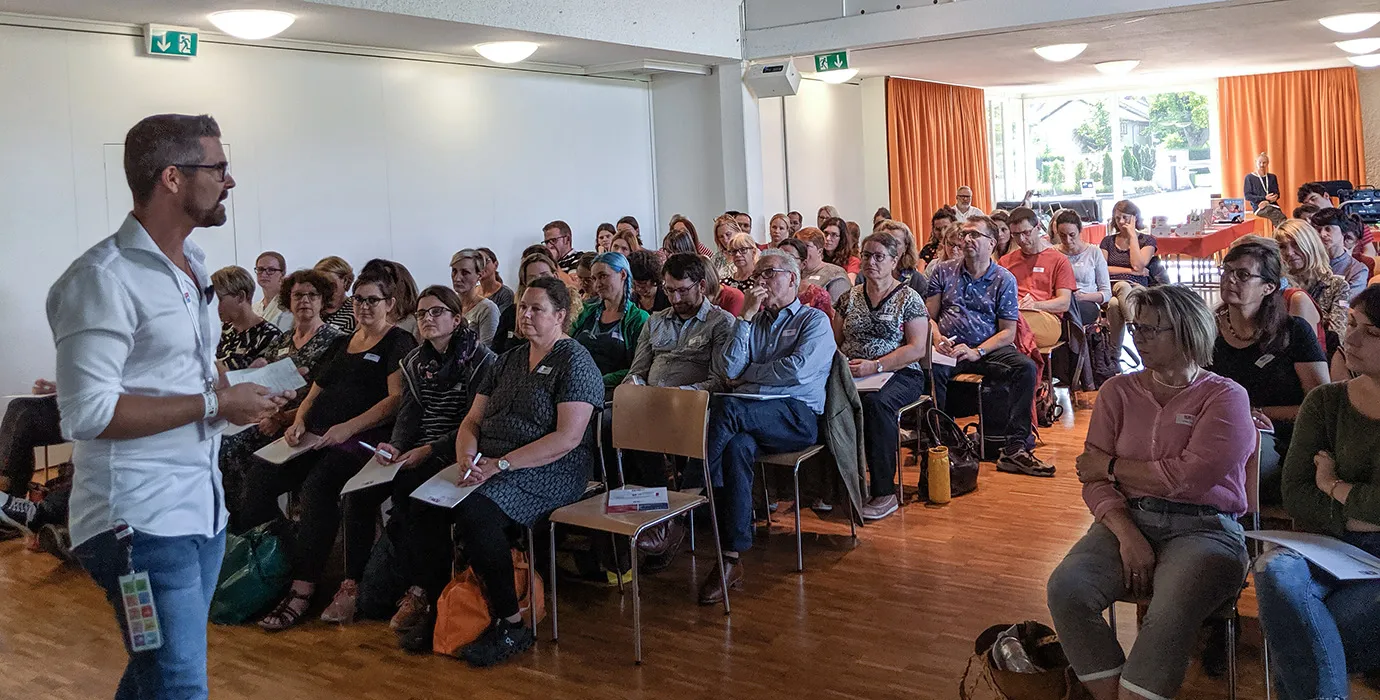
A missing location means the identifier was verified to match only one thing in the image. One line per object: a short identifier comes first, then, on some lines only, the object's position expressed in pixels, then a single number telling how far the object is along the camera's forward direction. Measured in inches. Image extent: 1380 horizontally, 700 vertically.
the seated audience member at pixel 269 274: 258.8
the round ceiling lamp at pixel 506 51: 319.6
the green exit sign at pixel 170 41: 269.6
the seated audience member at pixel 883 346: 190.4
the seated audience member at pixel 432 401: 151.6
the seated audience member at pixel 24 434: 195.6
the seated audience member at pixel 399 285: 174.7
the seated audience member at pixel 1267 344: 135.0
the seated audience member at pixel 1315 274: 164.4
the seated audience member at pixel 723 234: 321.7
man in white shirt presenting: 68.0
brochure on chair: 141.1
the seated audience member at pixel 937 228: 314.8
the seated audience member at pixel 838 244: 312.3
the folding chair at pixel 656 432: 138.2
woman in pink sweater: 99.8
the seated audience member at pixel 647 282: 205.9
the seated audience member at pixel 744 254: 246.1
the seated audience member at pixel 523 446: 138.6
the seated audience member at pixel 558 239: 326.9
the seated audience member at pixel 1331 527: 95.0
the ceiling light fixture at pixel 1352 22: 372.5
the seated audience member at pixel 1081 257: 283.0
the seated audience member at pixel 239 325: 193.3
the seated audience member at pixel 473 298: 216.1
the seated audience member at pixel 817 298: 213.6
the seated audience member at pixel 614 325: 193.9
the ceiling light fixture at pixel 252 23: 255.0
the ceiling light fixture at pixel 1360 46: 466.3
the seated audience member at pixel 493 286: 242.6
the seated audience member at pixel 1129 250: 305.7
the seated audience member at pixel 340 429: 159.2
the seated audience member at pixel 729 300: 207.3
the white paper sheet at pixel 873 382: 183.6
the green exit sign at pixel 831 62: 386.9
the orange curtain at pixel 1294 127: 592.4
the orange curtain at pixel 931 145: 522.6
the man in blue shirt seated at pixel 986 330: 219.5
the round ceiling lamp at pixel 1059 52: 406.7
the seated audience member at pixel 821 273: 259.4
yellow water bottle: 196.2
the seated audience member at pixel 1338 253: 197.3
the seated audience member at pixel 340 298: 203.4
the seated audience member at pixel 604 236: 352.2
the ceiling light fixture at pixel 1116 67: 487.2
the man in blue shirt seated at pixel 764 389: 157.5
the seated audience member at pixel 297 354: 176.2
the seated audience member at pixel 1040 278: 251.6
